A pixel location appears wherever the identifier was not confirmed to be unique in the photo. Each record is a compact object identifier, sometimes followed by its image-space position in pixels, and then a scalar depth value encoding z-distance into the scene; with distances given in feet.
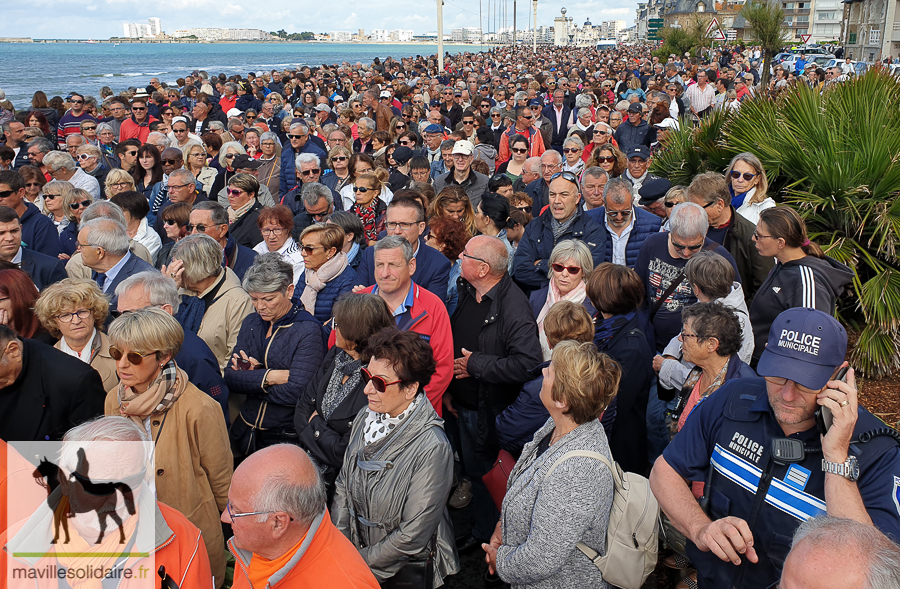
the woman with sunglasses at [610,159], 25.61
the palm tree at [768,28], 79.25
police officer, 7.18
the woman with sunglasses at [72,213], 22.21
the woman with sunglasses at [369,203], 23.03
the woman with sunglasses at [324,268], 16.64
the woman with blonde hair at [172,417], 10.78
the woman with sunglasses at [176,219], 20.22
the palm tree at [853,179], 18.30
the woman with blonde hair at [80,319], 13.00
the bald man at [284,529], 7.82
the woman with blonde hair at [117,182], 23.82
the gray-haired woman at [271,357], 13.51
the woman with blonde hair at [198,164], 28.55
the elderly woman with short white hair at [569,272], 14.71
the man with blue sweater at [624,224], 18.62
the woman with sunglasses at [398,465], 10.19
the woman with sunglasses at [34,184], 25.09
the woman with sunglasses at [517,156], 28.84
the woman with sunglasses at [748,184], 18.81
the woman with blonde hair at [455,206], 19.74
